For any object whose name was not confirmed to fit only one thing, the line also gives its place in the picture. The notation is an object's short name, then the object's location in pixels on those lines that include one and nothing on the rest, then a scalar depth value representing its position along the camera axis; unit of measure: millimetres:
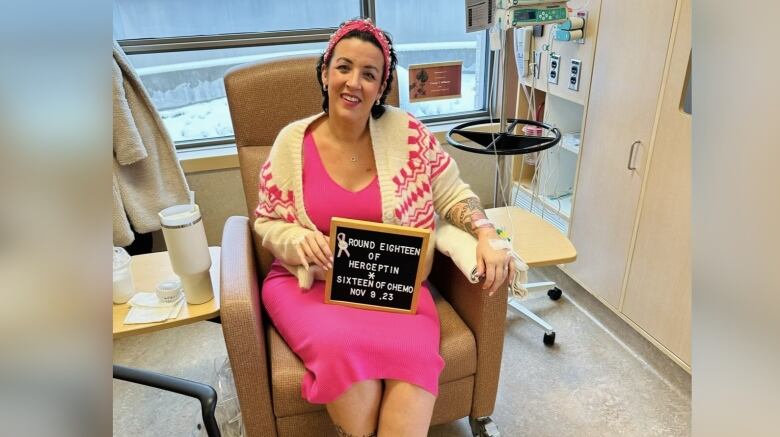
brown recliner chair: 1213
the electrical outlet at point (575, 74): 1932
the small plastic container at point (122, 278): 1210
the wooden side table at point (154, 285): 1179
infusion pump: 1527
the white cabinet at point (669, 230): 1528
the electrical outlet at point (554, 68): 2050
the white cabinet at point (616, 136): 1612
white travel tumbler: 1203
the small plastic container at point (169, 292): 1271
